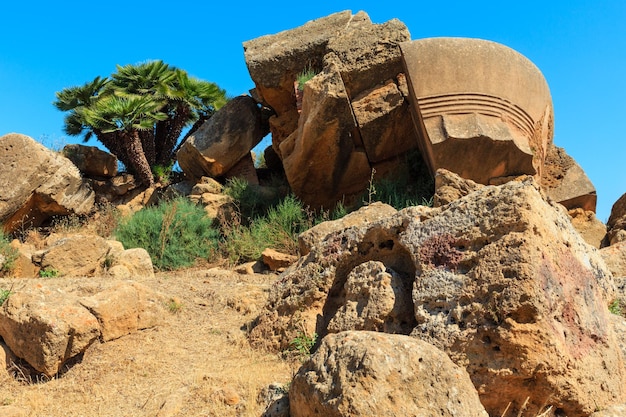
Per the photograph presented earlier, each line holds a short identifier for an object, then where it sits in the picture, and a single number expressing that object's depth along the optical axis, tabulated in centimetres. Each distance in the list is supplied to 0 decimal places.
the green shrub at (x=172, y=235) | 825
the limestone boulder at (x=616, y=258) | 529
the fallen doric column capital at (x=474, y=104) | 689
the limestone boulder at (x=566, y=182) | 816
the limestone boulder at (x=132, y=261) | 649
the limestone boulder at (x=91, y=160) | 1175
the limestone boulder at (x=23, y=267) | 662
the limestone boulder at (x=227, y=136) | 1055
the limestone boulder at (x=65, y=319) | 385
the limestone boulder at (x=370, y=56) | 814
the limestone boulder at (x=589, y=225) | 764
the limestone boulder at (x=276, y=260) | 727
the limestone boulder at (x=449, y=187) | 583
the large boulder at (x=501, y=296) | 285
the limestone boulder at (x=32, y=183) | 923
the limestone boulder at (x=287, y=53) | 920
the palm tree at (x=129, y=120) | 1158
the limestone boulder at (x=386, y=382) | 235
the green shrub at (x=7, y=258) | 664
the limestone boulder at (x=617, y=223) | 657
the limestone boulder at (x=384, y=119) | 812
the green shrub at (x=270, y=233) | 810
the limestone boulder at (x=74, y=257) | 656
